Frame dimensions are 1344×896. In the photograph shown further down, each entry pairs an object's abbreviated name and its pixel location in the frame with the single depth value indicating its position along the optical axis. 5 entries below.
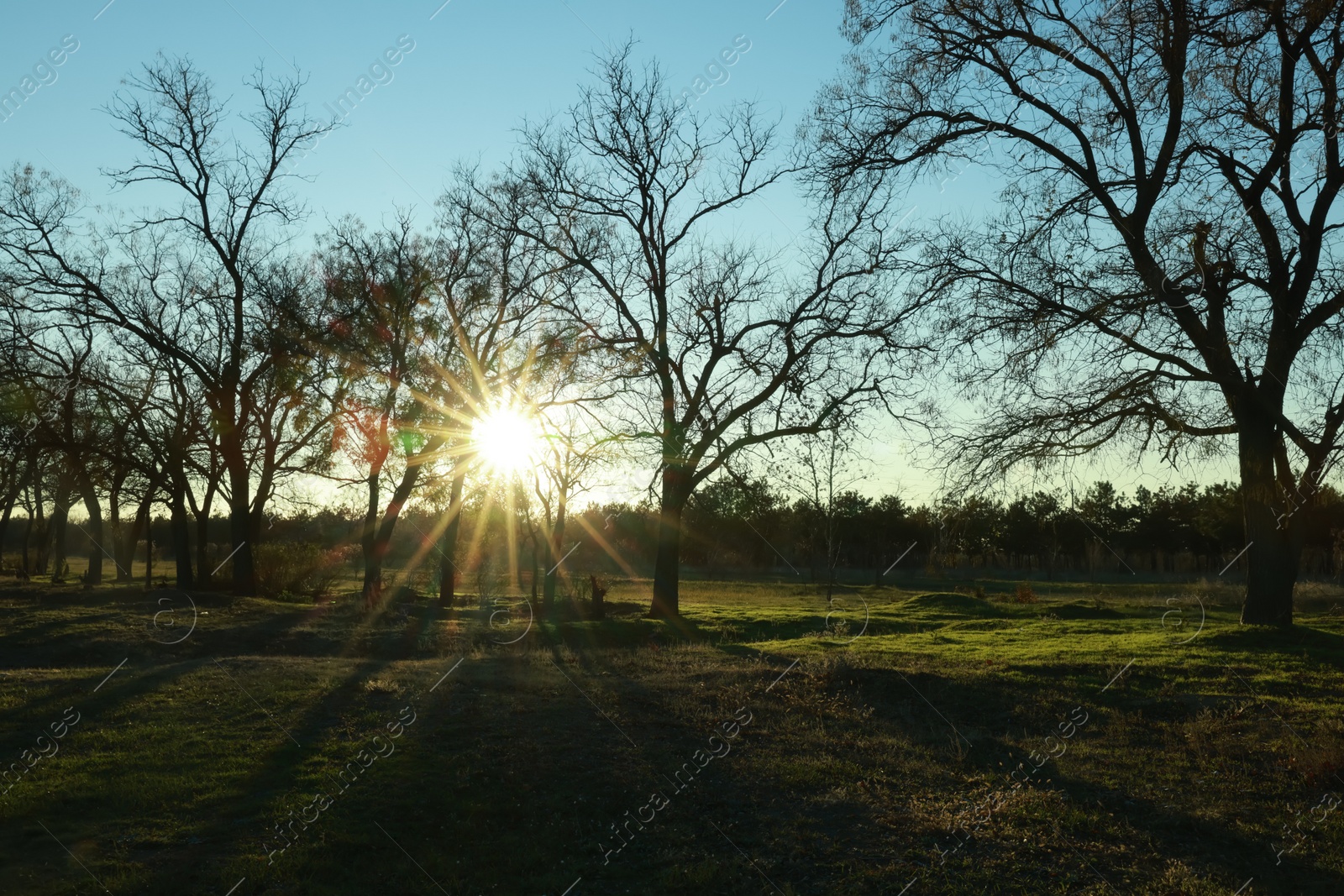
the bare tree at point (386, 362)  26.03
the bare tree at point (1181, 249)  13.13
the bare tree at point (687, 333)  23.23
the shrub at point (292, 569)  32.00
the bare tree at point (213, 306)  26.00
